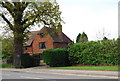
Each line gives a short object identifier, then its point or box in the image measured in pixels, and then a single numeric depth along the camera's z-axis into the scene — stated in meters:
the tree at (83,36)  62.53
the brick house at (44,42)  52.22
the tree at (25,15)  30.59
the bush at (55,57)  30.58
